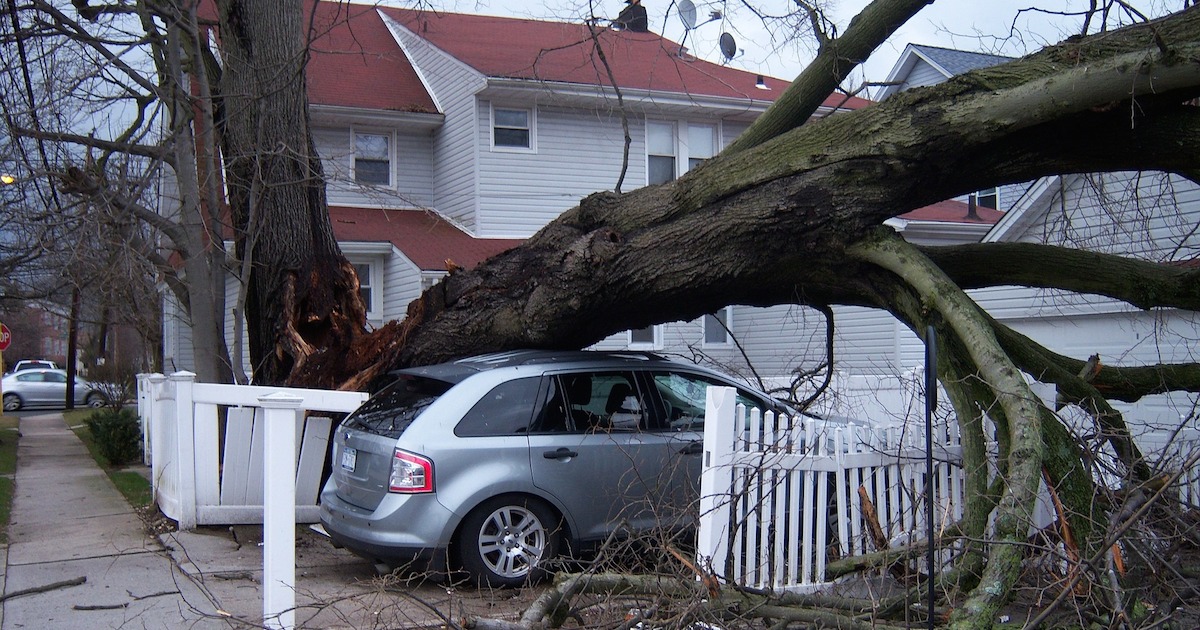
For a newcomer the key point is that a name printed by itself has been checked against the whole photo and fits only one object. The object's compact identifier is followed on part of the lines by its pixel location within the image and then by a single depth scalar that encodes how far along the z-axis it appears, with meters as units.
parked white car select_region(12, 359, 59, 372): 41.72
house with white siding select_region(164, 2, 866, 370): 18.25
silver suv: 6.48
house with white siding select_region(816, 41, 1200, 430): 12.02
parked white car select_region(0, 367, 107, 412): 36.80
